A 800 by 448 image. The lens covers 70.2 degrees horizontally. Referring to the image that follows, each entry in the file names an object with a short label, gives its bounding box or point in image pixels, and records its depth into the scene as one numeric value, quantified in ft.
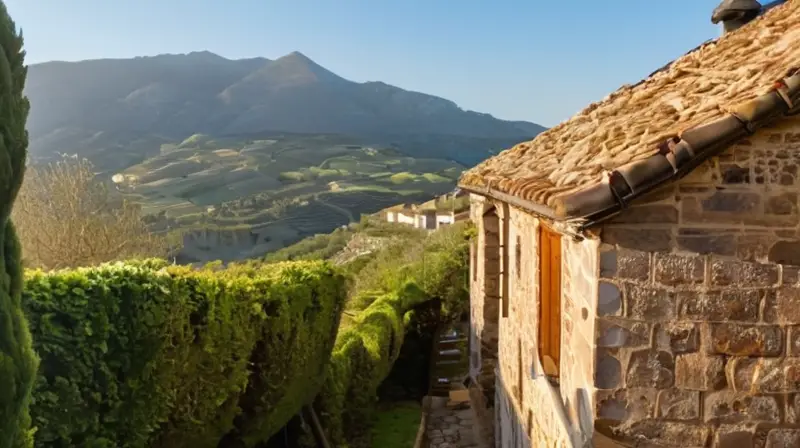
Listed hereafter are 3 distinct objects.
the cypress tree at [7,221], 10.46
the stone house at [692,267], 11.71
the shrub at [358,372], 37.52
